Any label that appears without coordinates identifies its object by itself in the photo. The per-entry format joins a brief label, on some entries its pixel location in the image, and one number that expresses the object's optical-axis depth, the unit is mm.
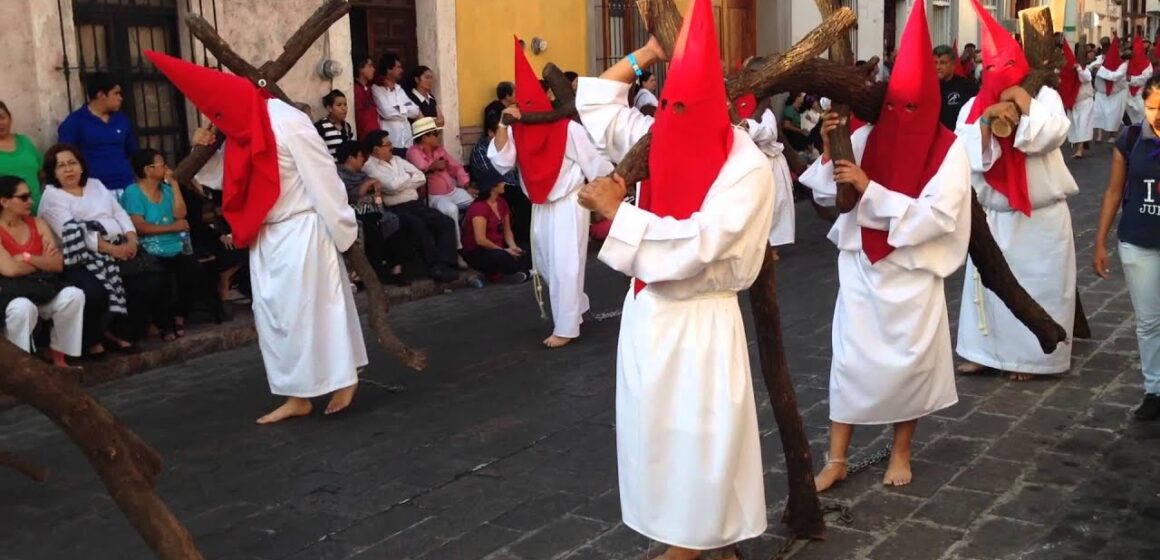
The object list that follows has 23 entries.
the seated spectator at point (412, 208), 10586
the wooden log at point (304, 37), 6746
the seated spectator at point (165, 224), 8633
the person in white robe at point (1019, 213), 6477
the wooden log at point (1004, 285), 5500
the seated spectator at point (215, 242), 9203
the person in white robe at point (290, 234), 6324
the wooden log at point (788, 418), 4543
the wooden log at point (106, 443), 2666
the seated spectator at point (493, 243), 11016
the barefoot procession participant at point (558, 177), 8359
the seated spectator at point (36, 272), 7453
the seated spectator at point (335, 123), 10562
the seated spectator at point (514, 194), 11883
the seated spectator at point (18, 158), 8125
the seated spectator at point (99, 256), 7863
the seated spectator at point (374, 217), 10320
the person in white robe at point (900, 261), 4922
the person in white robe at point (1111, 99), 23453
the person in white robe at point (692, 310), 3895
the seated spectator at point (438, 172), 11320
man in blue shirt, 8750
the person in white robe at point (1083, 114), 21266
